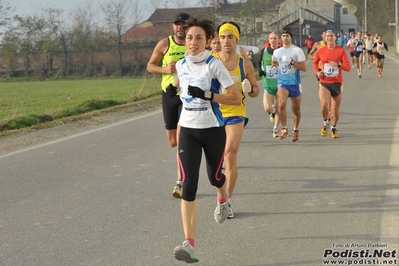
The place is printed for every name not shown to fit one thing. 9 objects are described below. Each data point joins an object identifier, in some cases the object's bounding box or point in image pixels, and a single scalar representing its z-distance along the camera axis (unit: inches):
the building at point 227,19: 1700.3
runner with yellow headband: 286.4
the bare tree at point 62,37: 2310.5
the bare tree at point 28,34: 2306.8
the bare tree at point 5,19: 1055.5
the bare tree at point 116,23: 2305.6
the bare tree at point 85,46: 2271.2
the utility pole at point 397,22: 2031.5
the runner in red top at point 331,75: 482.0
